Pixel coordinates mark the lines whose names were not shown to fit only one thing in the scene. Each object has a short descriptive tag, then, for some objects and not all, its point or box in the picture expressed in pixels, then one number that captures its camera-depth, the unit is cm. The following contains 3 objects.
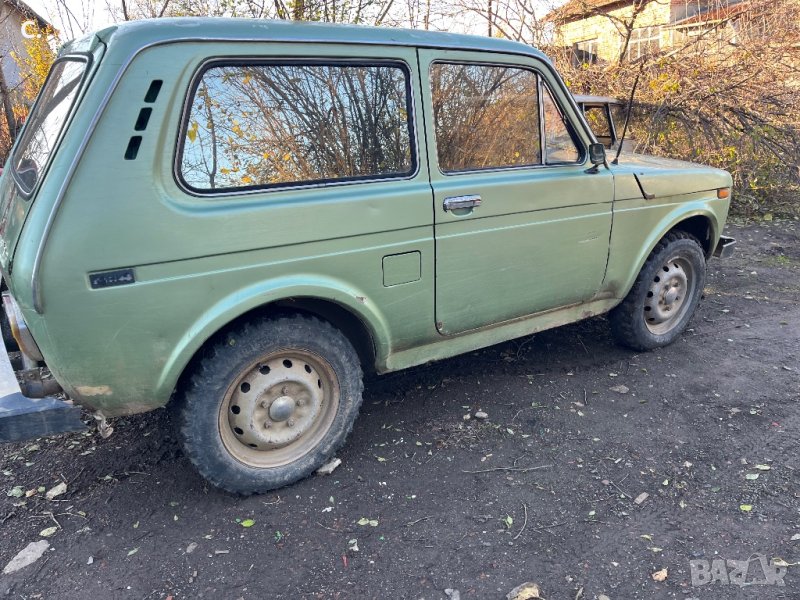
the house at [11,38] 802
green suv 228
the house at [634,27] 882
